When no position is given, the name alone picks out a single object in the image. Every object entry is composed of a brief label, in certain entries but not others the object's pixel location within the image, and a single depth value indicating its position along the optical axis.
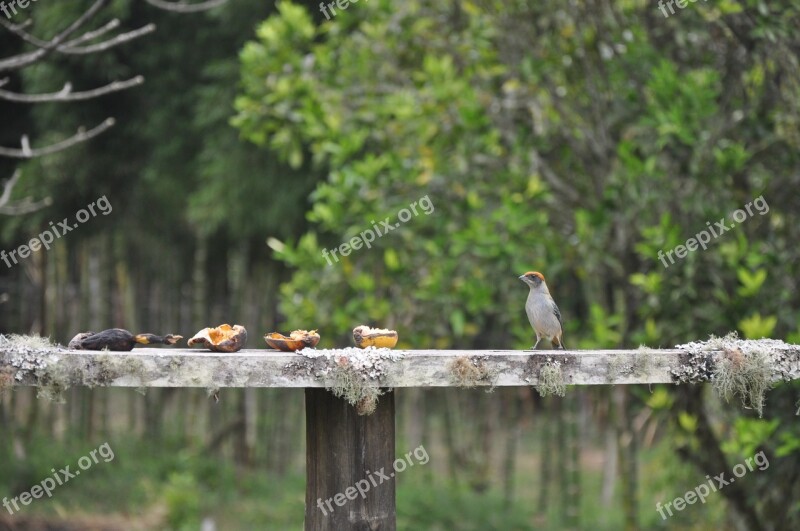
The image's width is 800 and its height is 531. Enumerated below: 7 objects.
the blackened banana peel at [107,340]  6.55
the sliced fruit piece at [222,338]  6.49
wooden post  6.91
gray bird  7.40
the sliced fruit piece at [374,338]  6.69
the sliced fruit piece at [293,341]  6.48
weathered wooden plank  6.00
